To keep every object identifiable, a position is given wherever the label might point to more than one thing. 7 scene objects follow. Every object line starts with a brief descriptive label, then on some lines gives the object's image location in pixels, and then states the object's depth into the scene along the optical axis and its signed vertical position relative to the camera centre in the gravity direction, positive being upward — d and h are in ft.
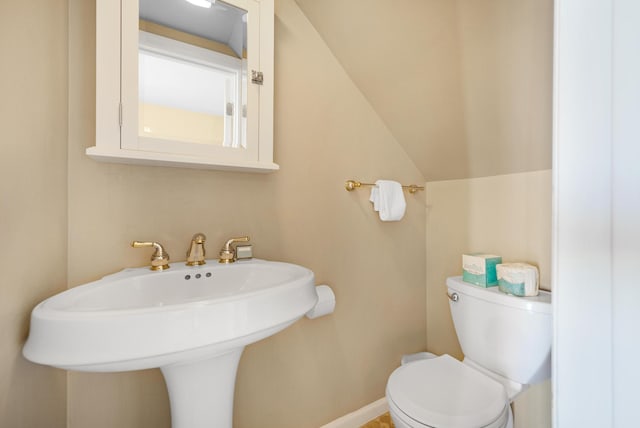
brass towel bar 4.57 +0.47
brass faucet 3.13 -0.45
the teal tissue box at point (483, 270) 3.88 -0.80
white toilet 2.92 -2.05
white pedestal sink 1.64 -0.77
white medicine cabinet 2.72 +1.44
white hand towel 4.67 +0.22
